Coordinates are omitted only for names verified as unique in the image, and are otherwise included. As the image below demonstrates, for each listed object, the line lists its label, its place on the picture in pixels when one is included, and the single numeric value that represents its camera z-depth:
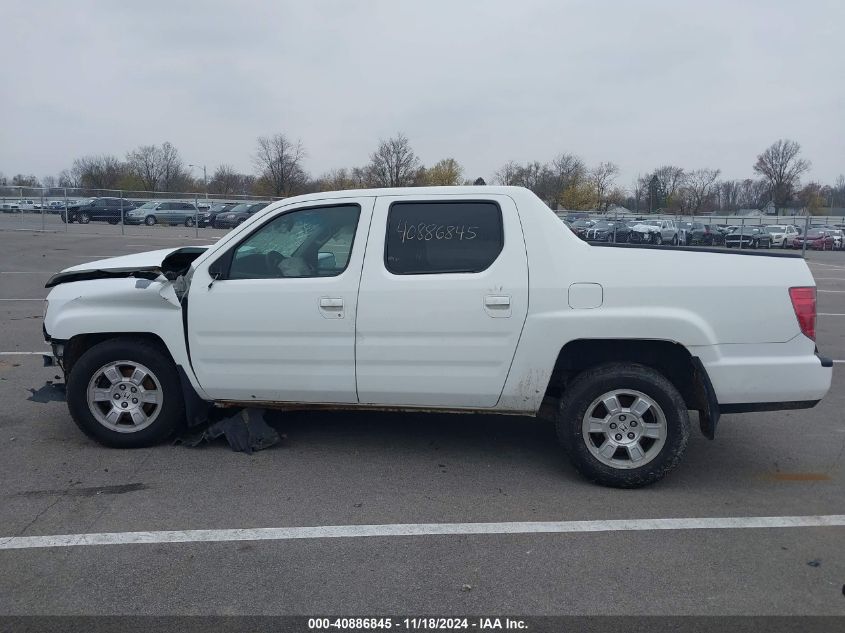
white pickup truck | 4.49
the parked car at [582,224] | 32.75
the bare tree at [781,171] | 89.16
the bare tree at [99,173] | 64.50
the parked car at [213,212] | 36.62
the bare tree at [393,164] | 52.06
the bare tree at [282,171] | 50.38
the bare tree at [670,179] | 86.31
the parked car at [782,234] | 41.16
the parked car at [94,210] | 35.47
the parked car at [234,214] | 35.73
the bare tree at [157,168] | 69.50
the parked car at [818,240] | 41.34
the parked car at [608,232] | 32.44
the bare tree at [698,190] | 82.44
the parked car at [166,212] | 36.78
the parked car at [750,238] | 39.22
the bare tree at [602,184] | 61.81
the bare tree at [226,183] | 60.09
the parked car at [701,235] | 39.12
